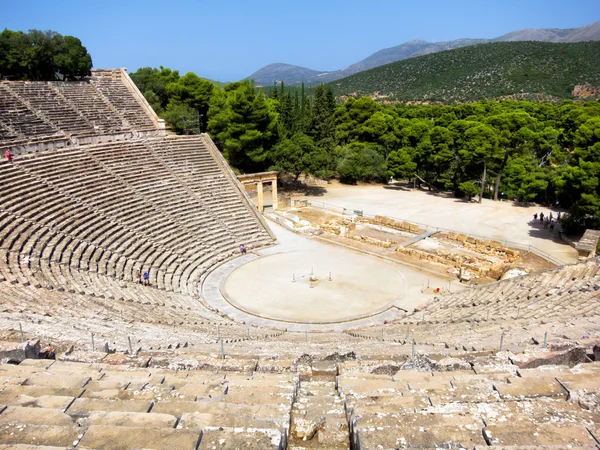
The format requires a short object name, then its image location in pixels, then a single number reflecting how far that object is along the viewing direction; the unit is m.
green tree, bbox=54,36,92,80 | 36.00
